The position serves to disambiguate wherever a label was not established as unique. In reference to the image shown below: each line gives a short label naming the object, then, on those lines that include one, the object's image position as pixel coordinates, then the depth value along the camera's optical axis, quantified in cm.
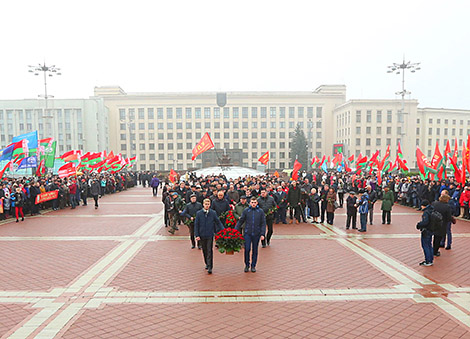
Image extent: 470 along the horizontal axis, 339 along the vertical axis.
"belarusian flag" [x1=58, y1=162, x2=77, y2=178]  1981
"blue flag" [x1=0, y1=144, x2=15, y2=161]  1689
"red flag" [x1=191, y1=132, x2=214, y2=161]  2183
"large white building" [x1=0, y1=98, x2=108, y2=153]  6762
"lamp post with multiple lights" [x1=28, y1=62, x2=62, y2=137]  3228
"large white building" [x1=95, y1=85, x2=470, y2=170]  7888
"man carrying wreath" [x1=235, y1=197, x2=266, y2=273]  776
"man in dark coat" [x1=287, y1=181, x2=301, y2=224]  1354
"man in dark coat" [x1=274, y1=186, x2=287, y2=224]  1312
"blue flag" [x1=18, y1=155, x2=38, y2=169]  1802
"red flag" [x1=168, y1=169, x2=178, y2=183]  2527
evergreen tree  7388
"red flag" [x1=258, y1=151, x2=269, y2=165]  2964
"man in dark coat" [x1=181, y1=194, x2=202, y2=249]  912
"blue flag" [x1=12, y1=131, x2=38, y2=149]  1825
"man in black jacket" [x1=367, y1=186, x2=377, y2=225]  1286
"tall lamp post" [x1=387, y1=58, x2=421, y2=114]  3209
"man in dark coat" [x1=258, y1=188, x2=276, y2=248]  997
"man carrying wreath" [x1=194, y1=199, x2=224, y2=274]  777
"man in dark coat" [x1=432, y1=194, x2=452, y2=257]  841
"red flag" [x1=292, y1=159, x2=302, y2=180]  2064
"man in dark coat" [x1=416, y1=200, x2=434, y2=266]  813
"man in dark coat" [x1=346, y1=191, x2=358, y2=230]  1244
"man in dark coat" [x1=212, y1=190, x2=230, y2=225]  955
